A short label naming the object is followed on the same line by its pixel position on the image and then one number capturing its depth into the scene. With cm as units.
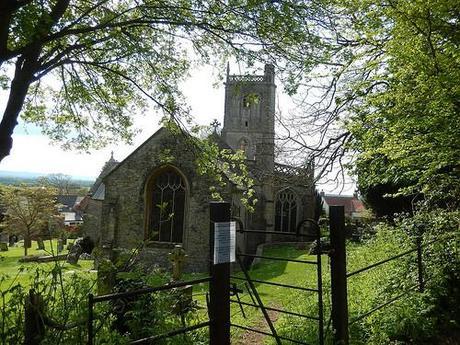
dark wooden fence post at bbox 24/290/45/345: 275
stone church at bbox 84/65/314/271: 1906
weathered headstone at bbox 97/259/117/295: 392
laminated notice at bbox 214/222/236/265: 392
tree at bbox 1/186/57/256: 2995
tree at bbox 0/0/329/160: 604
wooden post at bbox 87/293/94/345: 278
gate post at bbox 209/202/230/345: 394
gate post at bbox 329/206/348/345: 426
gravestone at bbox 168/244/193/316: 1370
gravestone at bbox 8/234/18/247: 3891
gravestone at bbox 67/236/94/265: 2225
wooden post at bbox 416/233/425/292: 609
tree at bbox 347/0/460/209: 490
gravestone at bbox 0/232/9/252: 4075
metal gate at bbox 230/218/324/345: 409
